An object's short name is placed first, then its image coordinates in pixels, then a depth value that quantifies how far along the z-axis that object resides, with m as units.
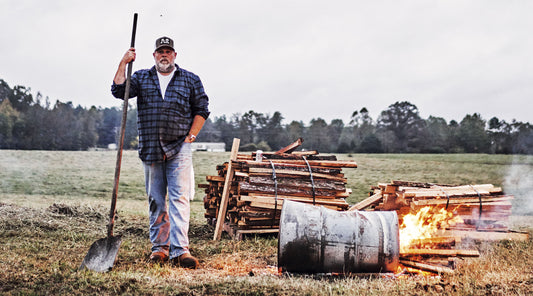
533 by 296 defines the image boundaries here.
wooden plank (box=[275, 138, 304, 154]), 8.48
